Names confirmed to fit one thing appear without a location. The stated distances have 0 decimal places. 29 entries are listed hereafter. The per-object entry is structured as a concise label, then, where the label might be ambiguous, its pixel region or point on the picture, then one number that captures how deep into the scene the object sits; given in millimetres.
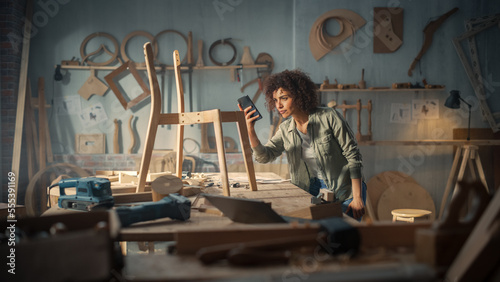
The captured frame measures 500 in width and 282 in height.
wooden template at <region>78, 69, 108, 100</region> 5660
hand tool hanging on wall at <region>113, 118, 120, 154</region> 5625
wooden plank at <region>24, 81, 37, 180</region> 5398
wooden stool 4523
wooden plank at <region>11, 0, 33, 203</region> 5102
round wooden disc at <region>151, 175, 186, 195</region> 1914
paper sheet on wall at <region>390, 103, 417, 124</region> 5398
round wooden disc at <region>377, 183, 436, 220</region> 5172
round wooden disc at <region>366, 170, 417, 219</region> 5258
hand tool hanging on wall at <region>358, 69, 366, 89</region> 5262
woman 2826
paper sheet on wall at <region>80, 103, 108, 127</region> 5723
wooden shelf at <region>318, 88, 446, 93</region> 5191
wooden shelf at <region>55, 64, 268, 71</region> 5578
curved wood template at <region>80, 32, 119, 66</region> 5602
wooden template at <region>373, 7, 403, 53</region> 5320
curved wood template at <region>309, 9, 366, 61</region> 5332
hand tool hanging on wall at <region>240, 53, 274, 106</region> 5651
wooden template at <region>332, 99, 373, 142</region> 5281
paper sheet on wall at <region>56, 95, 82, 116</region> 5711
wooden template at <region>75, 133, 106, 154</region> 5668
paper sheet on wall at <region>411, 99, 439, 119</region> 5383
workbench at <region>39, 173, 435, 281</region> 773
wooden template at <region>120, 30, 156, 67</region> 5602
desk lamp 4961
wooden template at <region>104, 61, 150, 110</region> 5549
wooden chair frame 2207
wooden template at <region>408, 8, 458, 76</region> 5305
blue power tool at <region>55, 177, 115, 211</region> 1799
